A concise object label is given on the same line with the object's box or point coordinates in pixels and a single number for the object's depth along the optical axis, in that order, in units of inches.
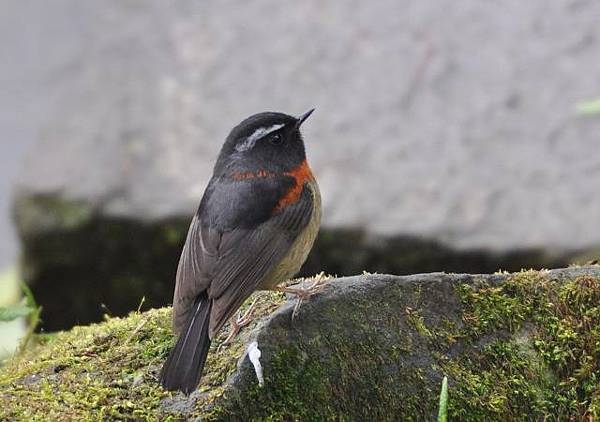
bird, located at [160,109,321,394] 365.7
